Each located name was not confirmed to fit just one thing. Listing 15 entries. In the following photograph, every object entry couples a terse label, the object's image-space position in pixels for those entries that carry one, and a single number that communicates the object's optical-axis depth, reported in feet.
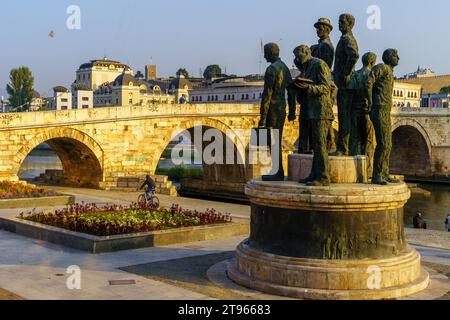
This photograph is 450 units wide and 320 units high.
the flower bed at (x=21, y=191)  57.16
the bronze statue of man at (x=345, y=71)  32.96
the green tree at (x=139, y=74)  497.05
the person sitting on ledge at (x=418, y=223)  69.62
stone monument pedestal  27.02
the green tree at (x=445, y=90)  300.09
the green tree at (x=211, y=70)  472.28
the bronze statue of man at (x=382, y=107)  31.68
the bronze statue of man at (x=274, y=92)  32.91
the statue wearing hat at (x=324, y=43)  34.27
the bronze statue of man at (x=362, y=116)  32.58
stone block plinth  29.84
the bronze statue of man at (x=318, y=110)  28.84
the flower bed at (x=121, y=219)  40.96
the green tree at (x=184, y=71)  467.07
